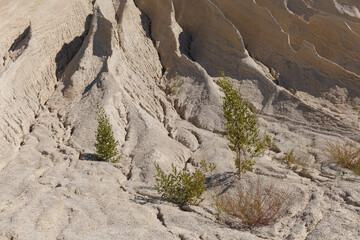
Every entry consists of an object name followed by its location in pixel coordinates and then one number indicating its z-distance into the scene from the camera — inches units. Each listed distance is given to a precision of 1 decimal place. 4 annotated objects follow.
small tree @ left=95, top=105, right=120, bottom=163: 351.9
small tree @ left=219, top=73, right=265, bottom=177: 321.7
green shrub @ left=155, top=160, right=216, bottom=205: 282.4
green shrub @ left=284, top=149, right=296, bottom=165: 382.1
